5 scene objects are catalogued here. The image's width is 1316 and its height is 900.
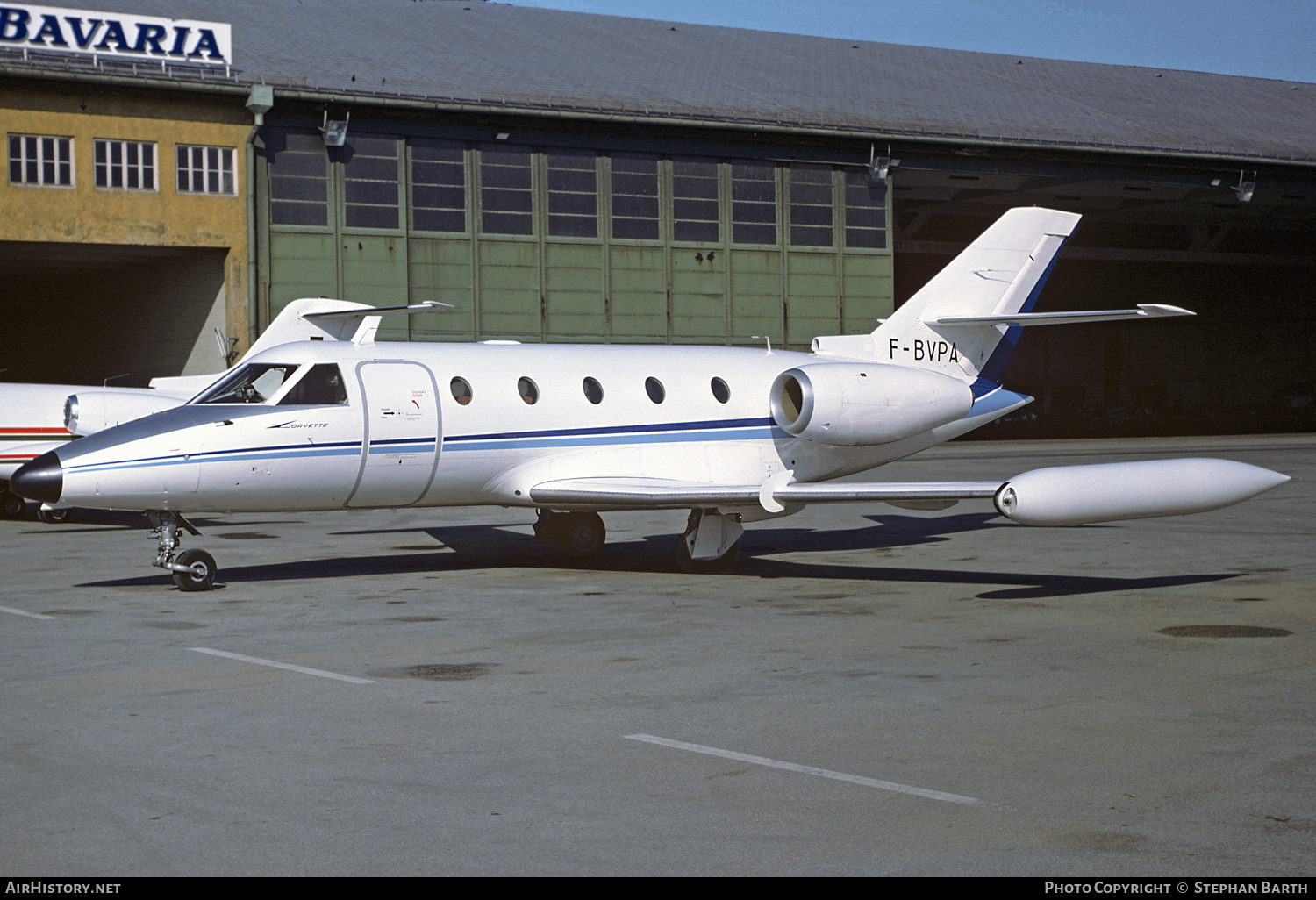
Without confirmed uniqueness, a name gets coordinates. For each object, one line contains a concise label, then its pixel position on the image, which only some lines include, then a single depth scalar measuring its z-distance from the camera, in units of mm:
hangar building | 43906
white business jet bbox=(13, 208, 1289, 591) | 14273
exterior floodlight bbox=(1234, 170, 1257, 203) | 60594
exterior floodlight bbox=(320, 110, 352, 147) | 45781
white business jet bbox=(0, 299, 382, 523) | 23766
